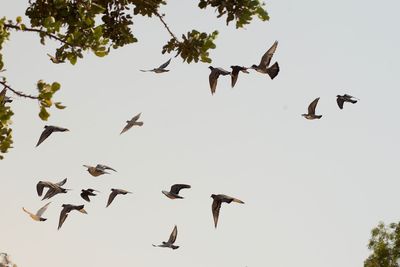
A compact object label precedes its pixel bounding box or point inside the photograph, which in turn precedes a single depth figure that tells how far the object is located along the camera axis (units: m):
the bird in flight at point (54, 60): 19.99
